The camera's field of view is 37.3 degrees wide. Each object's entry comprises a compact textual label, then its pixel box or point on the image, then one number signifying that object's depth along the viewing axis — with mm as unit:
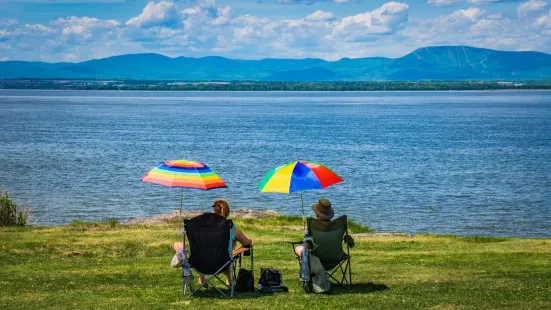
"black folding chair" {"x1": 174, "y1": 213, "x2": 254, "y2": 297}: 13477
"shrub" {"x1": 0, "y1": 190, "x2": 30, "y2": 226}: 28766
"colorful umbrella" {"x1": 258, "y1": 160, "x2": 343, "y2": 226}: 14352
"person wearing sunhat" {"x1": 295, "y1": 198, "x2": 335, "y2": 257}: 14188
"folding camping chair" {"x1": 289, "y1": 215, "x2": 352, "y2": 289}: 14047
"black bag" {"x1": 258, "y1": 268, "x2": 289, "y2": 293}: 13953
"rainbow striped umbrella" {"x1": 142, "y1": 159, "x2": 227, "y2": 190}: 14297
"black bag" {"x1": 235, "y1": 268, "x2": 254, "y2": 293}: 14164
